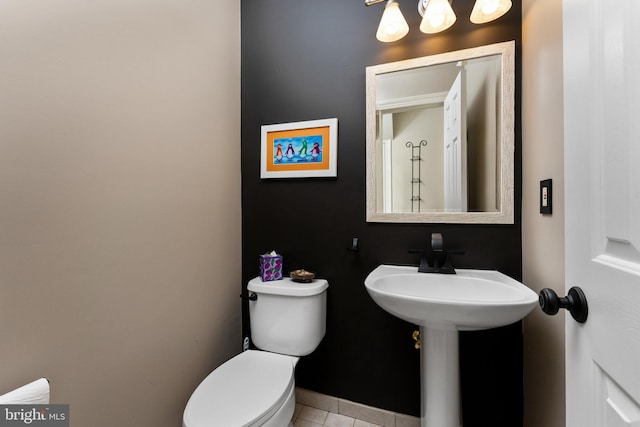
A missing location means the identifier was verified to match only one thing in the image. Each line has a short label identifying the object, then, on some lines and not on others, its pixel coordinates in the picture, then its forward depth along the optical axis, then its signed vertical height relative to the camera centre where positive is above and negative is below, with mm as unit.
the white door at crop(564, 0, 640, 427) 366 +12
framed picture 1401 +359
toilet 877 -662
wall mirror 1155 +358
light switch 904 +55
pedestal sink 792 -323
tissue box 1379 -287
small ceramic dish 1349 -324
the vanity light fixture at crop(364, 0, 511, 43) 1096 +868
